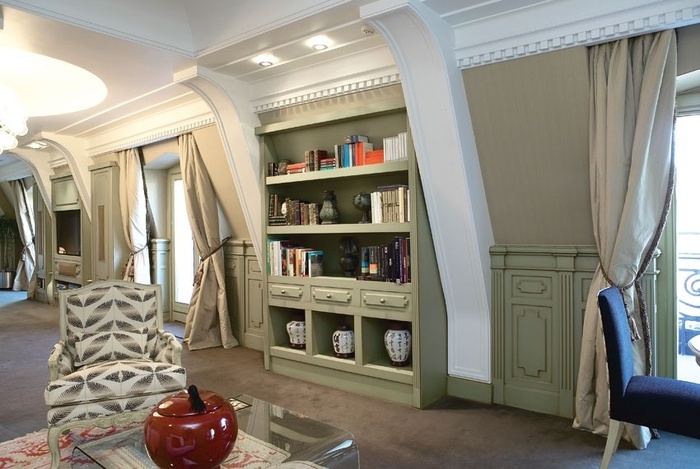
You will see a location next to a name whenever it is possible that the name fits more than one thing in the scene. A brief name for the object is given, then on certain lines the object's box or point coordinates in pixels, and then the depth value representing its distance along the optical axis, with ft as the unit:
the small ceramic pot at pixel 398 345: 11.23
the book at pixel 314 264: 12.67
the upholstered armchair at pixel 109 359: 8.38
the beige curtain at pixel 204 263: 16.56
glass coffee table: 6.57
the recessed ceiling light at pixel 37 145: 21.53
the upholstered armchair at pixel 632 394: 6.59
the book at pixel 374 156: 11.44
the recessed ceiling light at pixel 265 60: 11.61
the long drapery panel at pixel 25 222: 31.27
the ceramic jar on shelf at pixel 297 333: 13.08
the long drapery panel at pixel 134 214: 19.86
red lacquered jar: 5.34
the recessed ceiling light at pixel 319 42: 10.53
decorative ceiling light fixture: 12.44
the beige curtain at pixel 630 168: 8.27
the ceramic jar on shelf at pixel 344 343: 12.15
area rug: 6.67
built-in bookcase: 10.80
